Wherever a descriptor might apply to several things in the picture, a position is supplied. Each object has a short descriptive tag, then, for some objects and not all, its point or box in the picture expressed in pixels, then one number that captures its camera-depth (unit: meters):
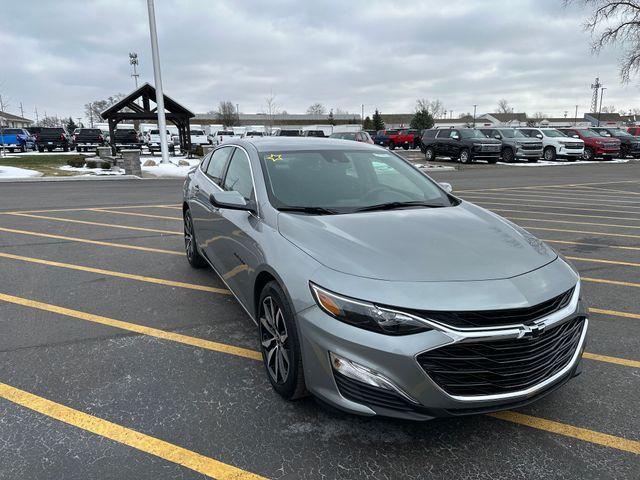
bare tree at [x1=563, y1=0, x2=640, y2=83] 34.22
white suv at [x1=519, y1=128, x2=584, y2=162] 27.86
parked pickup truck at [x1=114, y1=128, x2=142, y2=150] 31.02
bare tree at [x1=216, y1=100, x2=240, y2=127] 84.81
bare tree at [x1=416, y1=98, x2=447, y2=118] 115.57
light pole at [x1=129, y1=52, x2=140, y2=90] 52.89
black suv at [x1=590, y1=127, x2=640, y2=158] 31.36
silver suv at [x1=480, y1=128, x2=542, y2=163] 26.34
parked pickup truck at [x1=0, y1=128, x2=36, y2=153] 34.44
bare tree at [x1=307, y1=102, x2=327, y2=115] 122.44
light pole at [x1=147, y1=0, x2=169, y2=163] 19.34
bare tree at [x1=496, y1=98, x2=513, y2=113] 136.59
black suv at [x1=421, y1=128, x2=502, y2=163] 25.00
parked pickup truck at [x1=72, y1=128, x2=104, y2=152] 36.91
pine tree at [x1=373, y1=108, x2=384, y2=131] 82.31
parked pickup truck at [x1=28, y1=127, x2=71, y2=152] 36.84
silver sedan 2.29
